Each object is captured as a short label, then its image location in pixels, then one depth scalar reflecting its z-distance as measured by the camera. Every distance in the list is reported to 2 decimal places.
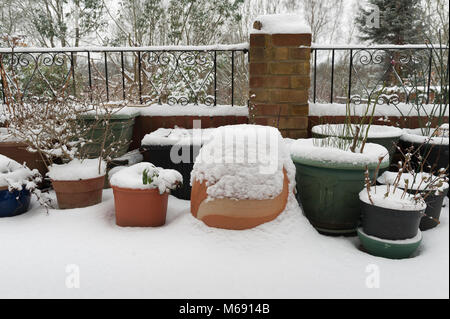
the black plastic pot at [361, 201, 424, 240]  2.10
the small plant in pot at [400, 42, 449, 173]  2.89
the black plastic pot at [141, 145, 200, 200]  3.01
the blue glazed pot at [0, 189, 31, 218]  2.77
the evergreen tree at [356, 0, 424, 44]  12.48
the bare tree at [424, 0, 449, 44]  8.60
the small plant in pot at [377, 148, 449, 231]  2.38
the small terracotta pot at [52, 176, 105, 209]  2.83
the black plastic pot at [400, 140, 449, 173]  2.90
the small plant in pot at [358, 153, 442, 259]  2.10
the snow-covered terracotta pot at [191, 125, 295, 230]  2.27
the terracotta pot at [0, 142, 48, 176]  3.19
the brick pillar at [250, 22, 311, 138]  3.19
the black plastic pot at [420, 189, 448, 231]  2.51
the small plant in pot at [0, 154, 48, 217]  2.74
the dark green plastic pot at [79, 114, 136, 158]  3.27
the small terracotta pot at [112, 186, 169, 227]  2.51
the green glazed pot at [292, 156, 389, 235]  2.36
